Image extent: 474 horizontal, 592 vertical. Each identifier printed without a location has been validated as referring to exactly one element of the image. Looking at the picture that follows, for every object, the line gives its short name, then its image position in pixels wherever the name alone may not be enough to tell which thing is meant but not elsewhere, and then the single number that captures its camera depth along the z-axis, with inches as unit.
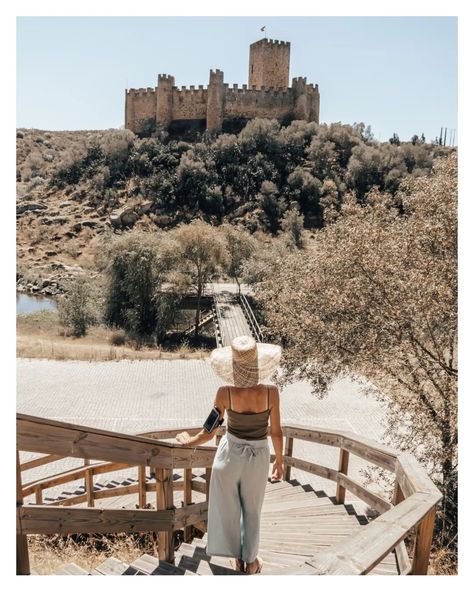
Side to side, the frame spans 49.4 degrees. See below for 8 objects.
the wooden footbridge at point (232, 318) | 892.8
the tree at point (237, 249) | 1144.8
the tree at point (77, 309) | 942.0
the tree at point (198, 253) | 1001.5
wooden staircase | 125.3
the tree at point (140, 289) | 973.2
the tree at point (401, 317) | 288.4
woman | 125.5
